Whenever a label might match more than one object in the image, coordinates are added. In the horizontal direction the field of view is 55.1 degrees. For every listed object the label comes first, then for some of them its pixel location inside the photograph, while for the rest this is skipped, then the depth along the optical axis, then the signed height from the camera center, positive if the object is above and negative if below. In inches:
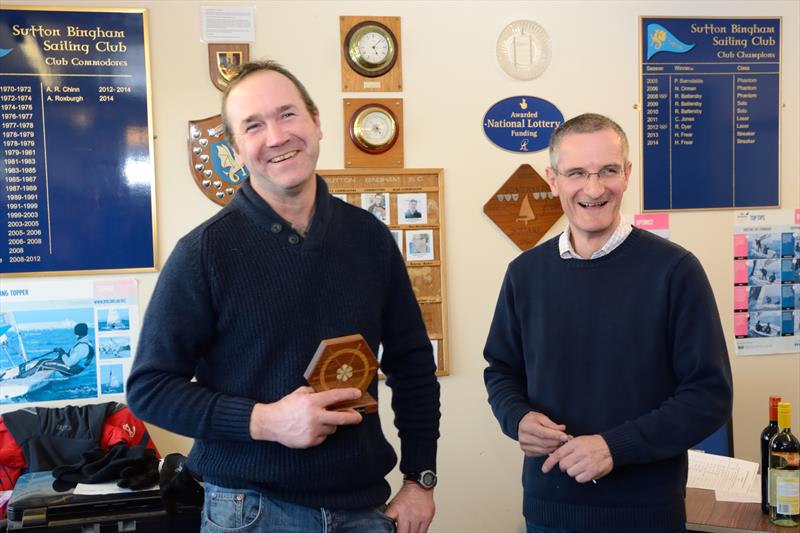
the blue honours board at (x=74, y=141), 115.7 +11.9
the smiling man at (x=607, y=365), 62.9 -13.3
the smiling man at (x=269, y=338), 52.6 -8.6
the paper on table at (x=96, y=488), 100.5 -35.5
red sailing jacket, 108.4 -31.0
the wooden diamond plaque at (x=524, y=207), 129.3 +0.6
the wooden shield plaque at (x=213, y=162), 120.6 +8.6
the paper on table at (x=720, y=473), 90.7 -32.5
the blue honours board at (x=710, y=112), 133.2 +16.7
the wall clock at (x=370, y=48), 122.8 +26.5
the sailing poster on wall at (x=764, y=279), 136.9 -13.0
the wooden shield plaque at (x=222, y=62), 119.9 +24.1
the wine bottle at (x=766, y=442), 81.6 -25.4
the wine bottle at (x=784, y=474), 78.2 -27.4
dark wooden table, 78.0 -32.7
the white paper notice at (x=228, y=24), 119.7 +30.0
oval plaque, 128.5 +14.8
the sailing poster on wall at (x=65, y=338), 117.0 -18.3
